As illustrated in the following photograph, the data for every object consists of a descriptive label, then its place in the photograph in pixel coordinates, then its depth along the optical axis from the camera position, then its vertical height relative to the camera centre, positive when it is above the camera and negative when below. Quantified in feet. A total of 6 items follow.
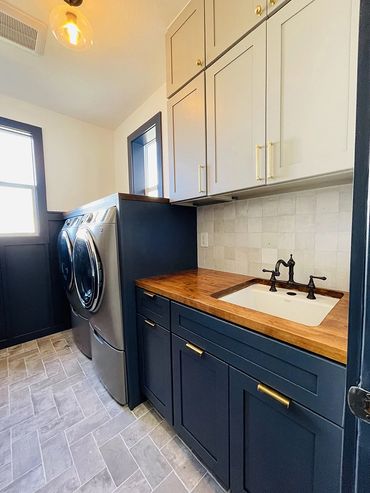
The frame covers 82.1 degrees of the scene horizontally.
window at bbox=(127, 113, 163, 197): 8.14 +2.91
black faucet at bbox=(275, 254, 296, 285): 4.04 -0.72
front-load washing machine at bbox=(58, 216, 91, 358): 6.51 -1.69
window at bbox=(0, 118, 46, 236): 7.64 +2.04
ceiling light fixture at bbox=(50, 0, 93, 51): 3.86 +3.92
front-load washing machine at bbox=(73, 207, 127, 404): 4.67 -1.36
